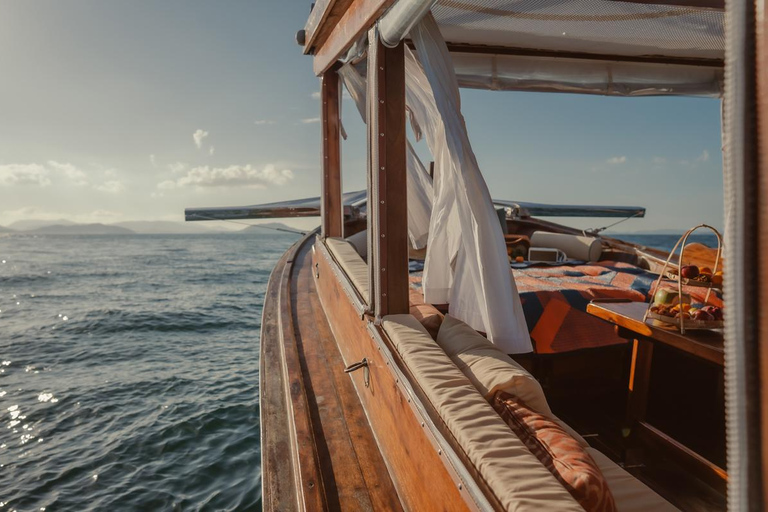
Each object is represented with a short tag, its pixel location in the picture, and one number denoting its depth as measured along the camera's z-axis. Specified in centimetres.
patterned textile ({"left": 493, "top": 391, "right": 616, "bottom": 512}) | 107
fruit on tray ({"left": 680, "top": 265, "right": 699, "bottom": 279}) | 223
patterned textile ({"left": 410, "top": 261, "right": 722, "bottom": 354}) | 295
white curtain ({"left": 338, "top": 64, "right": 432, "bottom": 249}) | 358
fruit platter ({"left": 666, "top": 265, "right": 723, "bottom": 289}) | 217
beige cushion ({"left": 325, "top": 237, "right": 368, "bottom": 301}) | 268
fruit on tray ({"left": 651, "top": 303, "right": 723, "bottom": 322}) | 196
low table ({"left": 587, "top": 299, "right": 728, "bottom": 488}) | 189
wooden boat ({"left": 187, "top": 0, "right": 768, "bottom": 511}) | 40
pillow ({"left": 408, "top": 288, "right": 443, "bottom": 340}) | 221
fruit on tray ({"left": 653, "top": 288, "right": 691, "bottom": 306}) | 206
